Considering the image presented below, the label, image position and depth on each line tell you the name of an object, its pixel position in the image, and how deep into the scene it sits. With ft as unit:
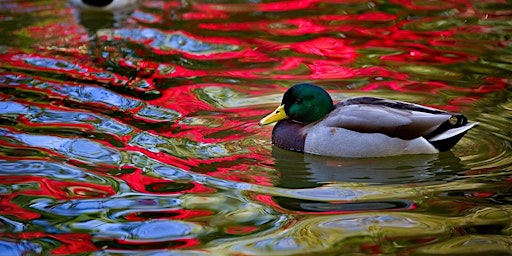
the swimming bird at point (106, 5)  67.87
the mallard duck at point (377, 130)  38.32
